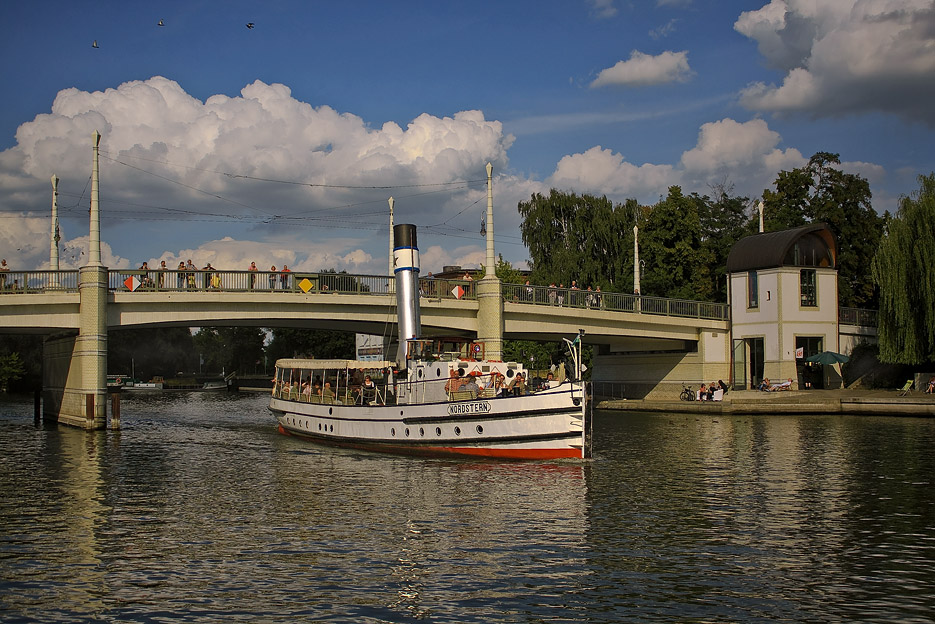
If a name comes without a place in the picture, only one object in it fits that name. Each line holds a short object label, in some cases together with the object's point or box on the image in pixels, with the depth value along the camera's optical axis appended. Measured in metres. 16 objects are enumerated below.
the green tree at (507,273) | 83.88
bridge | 45.81
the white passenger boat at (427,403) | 32.22
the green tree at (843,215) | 76.00
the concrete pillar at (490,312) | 54.56
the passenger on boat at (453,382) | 35.09
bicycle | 68.38
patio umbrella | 61.34
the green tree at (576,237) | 86.94
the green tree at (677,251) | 81.75
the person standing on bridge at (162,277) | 47.06
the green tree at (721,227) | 84.12
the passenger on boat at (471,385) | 34.72
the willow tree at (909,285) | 56.06
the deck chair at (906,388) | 55.72
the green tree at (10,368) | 94.44
